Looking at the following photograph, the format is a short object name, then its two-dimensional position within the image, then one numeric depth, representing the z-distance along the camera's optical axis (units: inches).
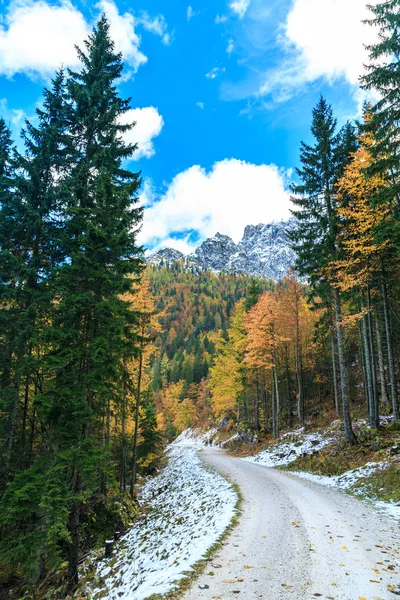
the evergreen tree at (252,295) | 1367.7
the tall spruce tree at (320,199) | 668.1
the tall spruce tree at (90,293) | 376.8
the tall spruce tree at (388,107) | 476.4
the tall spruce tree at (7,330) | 433.7
